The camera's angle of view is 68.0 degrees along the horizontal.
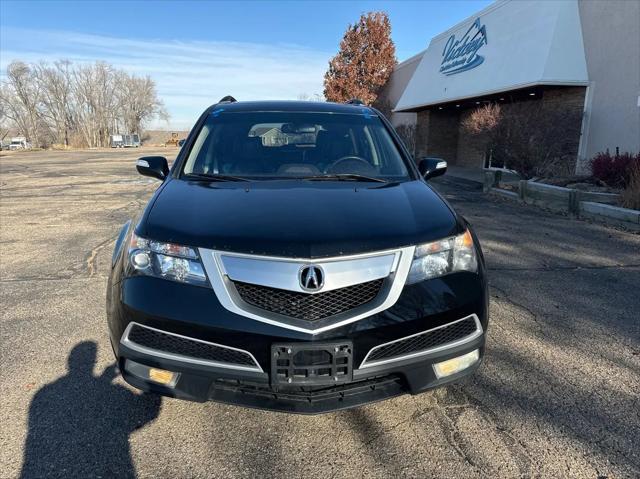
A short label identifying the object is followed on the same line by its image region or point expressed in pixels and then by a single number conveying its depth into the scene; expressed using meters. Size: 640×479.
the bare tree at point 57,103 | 85.31
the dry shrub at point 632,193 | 7.76
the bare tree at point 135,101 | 94.25
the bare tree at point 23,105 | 82.38
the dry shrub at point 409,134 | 25.20
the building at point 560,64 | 11.91
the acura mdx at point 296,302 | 2.08
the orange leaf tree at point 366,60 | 31.55
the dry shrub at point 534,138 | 11.79
